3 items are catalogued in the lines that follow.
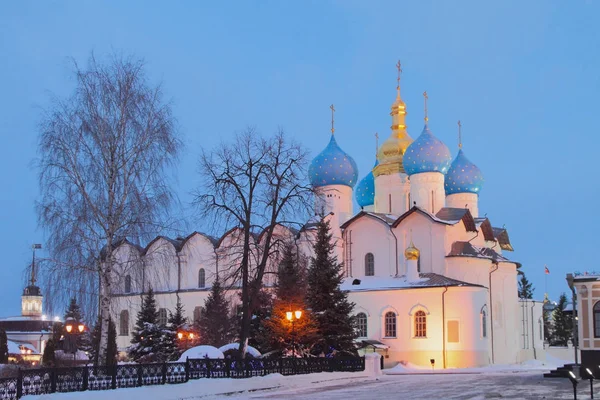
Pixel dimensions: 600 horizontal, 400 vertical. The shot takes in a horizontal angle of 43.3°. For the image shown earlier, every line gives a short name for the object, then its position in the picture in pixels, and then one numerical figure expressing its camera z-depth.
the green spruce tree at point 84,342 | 42.49
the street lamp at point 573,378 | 15.36
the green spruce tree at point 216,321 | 35.94
